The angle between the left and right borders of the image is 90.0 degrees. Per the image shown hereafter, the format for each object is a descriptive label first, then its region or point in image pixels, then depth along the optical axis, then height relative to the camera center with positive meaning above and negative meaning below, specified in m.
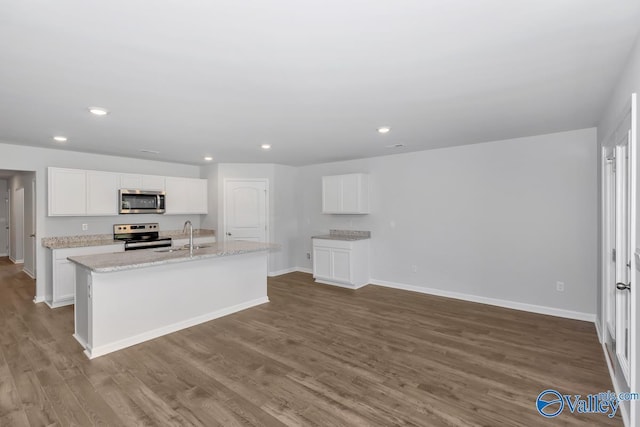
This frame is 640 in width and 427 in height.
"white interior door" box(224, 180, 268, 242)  6.46 +0.06
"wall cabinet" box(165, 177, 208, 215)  6.09 +0.35
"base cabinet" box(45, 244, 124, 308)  4.57 -0.91
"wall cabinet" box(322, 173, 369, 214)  5.83 +0.34
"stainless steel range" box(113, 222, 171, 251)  5.46 -0.41
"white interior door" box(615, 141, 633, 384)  2.35 -0.39
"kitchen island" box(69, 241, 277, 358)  3.21 -0.91
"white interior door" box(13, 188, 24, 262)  7.49 -0.30
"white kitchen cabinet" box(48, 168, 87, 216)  4.75 +0.35
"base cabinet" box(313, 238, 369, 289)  5.67 -0.92
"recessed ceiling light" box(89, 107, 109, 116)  2.96 +0.98
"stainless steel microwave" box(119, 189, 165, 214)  5.49 +0.23
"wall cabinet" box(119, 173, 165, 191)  5.52 +0.57
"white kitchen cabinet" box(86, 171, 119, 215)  5.13 +0.35
